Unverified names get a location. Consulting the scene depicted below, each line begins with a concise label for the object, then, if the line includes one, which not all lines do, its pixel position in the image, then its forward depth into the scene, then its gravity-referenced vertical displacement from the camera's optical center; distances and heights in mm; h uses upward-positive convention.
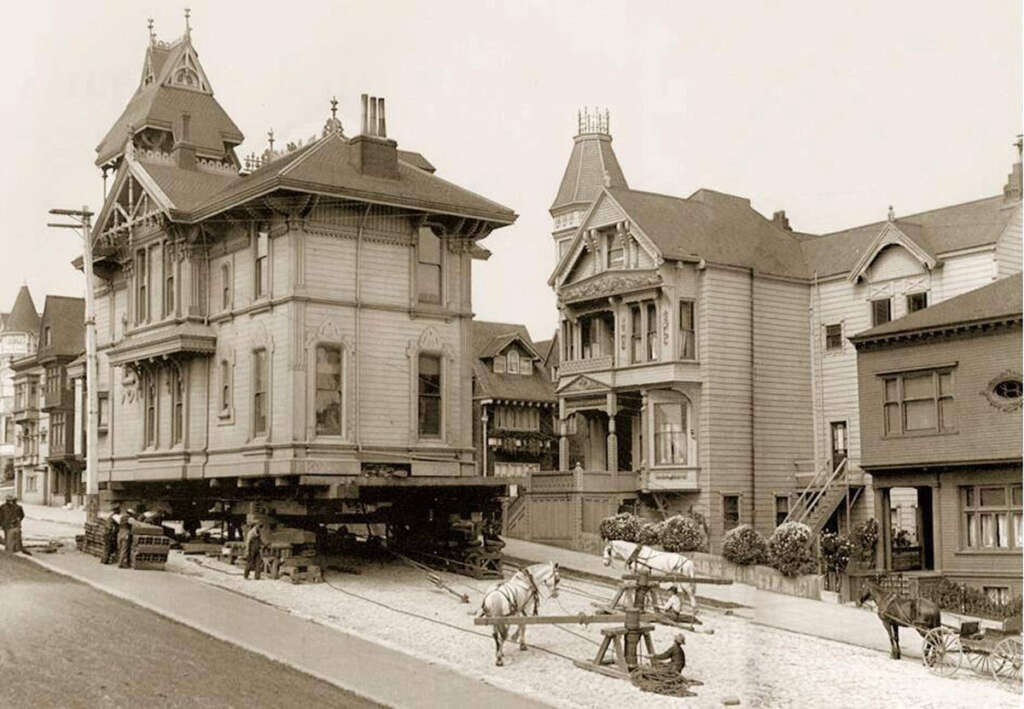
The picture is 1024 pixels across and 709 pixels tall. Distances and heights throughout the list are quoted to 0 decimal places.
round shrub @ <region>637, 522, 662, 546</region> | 38438 -2044
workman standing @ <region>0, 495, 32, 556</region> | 33156 -1369
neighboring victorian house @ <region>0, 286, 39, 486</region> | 88375 +7881
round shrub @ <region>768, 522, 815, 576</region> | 32594 -2151
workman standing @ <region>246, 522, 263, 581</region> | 29844 -1838
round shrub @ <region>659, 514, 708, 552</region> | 37906 -2025
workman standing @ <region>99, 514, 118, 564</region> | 31375 -1706
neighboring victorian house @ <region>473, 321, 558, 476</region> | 60188 +2638
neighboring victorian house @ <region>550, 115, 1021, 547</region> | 43719 +4542
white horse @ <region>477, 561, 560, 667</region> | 20984 -2064
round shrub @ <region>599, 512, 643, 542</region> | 39625 -1853
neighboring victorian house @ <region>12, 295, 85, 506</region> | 75062 +3446
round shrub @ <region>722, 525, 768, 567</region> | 33281 -2081
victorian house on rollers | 30219 +3646
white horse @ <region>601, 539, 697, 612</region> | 25203 -1805
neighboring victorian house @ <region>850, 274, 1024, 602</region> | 34094 +988
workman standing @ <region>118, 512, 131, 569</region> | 30500 -1794
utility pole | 35812 +2395
